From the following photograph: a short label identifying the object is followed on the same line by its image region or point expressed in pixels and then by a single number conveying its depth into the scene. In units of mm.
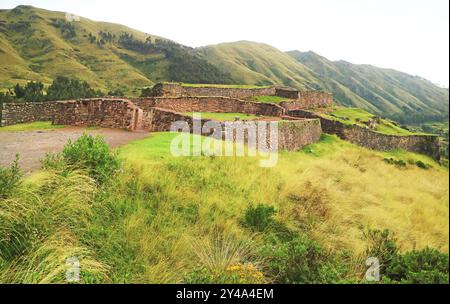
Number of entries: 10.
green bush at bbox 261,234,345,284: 4906
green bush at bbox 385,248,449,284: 4749
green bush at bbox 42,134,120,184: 6653
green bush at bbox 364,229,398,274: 5829
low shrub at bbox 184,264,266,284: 4461
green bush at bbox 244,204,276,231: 6680
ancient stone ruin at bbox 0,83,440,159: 14375
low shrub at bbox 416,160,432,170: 24922
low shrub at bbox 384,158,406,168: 21847
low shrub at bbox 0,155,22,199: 5191
